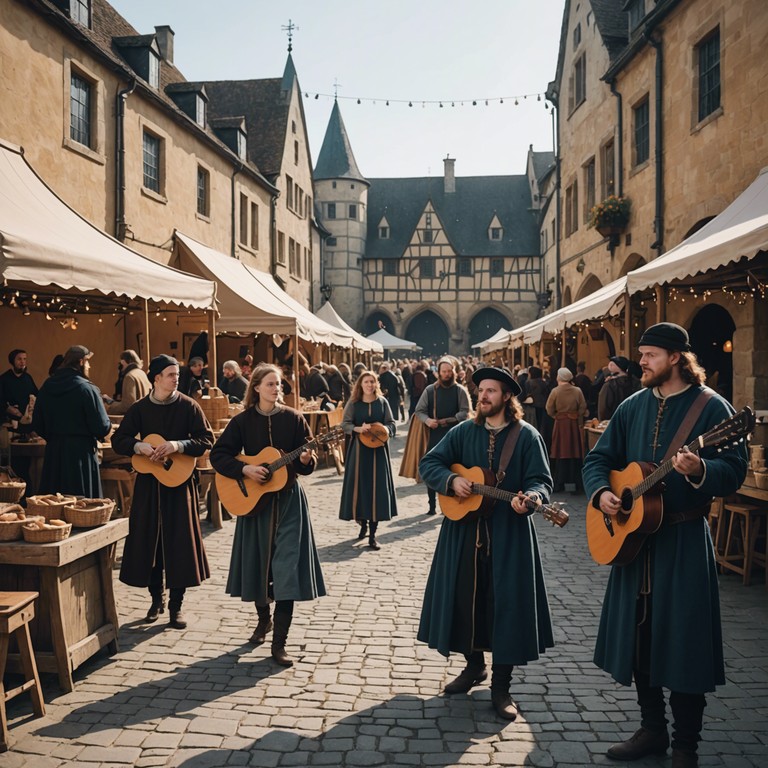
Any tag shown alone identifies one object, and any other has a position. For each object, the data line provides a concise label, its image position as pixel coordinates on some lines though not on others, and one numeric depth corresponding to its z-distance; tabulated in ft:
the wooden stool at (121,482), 26.99
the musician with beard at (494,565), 13.15
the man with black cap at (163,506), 17.80
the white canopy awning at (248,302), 47.98
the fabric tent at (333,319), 81.87
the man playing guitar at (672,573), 11.00
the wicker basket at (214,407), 33.55
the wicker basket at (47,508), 15.42
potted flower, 55.93
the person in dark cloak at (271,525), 15.90
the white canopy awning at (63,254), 23.45
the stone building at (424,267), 155.74
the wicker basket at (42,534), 14.03
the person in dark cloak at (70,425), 21.09
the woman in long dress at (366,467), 26.55
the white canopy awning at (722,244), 23.34
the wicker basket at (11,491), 18.03
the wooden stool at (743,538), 21.15
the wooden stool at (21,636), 12.42
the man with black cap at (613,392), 33.94
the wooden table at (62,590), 13.93
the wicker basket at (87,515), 15.30
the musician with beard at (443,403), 29.48
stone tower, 155.84
